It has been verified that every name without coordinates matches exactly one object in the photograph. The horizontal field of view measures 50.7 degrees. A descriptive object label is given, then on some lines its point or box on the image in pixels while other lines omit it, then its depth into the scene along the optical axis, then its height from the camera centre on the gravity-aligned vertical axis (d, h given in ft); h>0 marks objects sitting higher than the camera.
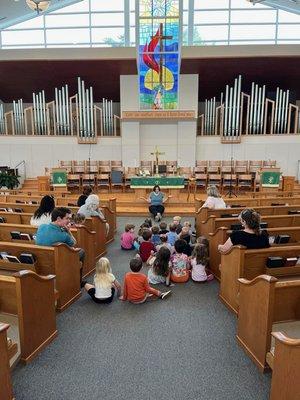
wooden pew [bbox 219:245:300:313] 10.37 -3.65
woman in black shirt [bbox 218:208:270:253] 10.47 -2.66
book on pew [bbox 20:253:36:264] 10.75 -3.43
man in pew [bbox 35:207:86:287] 11.16 -2.62
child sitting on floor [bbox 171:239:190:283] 13.60 -4.82
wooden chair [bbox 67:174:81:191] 35.58 -2.78
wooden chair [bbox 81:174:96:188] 35.65 -2.68
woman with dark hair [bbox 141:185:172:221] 25.23 -3.75
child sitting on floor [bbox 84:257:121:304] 11.41 -4.72
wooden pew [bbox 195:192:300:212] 20.89 -3.11
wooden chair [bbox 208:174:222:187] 35.27 -2.62
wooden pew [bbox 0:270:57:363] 7.99 -4.01
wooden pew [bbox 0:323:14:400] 6.31 -4.29
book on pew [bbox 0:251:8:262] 10.64 -3.31
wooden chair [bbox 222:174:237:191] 34.65 -2.71
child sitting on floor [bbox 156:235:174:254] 14.85 -4.15
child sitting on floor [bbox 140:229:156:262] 15.53 -4.52
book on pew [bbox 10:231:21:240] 13.54 -3.32
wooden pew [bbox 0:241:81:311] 10.70 -3.66
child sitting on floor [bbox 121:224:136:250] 17.87 -4.65
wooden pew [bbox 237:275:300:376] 7.77 -4.11
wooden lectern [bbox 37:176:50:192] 32.45 -2.71
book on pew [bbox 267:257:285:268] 10.34 -3.48
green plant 33.88 -2.47
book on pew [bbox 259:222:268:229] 14.56 -3.19
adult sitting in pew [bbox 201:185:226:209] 17.60 -2.49
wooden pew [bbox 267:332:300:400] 6.07 -4.18
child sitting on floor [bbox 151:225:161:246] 16.66 -4.23
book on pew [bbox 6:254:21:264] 10.60 -3.44
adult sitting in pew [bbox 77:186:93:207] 18.80 -2.40
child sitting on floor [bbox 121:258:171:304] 11.59 -4.74
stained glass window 31.78 +10.95
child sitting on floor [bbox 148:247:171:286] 12.87 -4.65
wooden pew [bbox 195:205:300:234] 17.28 -3.10
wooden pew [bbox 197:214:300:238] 15.48 -3.25
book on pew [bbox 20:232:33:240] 13.61 -3.40
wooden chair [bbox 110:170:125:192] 34.99 -2.29
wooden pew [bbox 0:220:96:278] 13.75 -3.62
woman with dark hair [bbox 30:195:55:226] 13.30 -2.29
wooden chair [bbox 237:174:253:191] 34.53 -2.82
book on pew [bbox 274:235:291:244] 12.85 -3.39
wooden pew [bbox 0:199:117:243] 17.06 -3.29
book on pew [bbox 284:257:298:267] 10.33 -3.49
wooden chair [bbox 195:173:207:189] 35.27 -2.74
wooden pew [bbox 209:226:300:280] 13.34 -3.51
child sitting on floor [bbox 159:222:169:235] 17.47 -4.06
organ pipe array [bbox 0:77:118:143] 39.19 +4.99
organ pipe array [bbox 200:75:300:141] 38.14 +5.12
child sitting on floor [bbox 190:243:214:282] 13.37 -4.66
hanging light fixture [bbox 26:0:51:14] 26.83 +13.12
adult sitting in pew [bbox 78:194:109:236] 16.35 -2.66
